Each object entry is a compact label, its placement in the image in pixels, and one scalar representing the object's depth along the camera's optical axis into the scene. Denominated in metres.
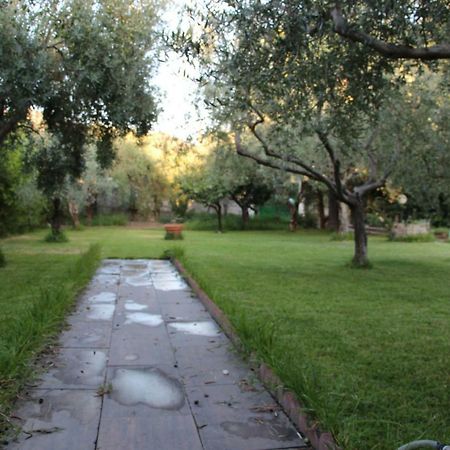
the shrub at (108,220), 38.44
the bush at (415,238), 25.02
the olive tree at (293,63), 4.63
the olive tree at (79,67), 8.72
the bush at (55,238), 21.91
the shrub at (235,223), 34.97
